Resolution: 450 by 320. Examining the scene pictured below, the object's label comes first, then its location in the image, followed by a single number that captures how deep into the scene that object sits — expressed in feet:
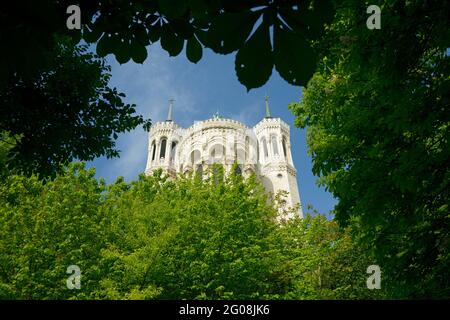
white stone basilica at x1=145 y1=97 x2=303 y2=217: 168.04
